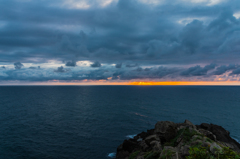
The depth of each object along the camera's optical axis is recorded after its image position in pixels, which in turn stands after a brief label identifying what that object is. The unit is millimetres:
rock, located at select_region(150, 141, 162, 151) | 26962
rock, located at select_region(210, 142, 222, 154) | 15109
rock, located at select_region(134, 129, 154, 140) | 43969
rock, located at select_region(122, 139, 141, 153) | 36125
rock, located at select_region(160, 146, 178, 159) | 18100
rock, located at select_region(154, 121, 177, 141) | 33125
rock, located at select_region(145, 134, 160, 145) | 33912
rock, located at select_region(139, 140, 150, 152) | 32225
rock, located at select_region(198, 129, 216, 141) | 31425
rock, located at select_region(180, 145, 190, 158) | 18880
